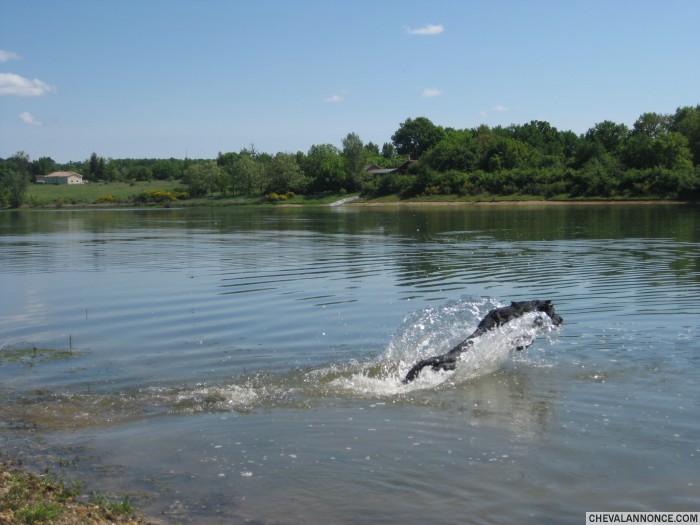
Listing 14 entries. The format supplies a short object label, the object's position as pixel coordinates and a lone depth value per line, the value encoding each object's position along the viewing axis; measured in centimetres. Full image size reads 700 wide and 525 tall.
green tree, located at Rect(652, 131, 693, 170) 10569
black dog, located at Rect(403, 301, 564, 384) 1385
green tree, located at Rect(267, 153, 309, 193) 15538
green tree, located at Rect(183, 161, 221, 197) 16712
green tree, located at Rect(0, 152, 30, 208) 15075
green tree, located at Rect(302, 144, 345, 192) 14850
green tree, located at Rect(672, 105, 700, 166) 11394
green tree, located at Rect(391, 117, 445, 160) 18850
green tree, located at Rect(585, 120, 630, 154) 14350
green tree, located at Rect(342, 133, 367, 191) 14538
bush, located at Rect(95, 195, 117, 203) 16024
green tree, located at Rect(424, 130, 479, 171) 13500
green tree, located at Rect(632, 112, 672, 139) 14838
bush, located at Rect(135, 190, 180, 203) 16312
